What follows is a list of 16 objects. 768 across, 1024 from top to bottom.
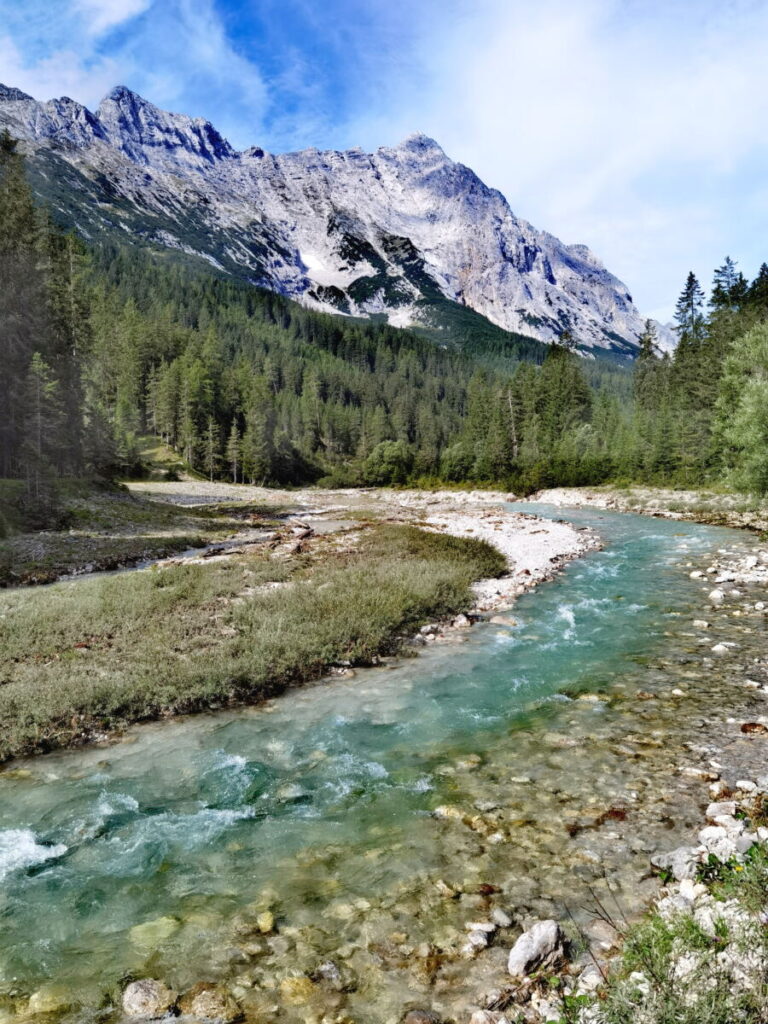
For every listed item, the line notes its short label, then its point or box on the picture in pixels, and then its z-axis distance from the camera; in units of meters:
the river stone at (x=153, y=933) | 4.90
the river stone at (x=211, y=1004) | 4.14
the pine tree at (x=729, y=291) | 73.81
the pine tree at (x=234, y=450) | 99.31
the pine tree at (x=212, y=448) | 97.62
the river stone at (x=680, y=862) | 5.18
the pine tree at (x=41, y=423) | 36.00
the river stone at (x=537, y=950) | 4.33
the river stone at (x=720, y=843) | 5.18
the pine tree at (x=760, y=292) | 67.69
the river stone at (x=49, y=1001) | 4.22
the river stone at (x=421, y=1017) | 4.00
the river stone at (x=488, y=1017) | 3.90
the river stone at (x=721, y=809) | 6.12
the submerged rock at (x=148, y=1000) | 4.17
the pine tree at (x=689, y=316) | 88.67
